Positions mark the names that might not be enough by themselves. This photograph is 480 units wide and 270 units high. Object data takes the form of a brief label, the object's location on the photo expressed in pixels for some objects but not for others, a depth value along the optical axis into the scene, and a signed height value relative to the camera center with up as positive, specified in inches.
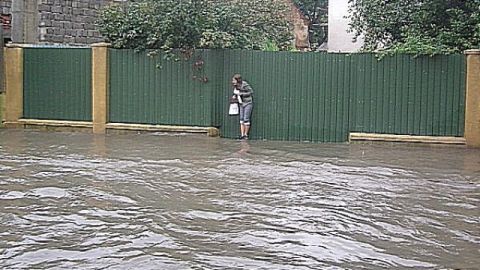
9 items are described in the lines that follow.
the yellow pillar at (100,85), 655.8 +13.3
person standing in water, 611.8 +3.5
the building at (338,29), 1094.7 +110.0
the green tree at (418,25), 588.4 +68.0
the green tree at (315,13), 1761.8 +222.8
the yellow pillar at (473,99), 559.5 +4.8
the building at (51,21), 795.4 +91.9
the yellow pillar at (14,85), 689.0 +12.9
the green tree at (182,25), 629.9 +66.6
